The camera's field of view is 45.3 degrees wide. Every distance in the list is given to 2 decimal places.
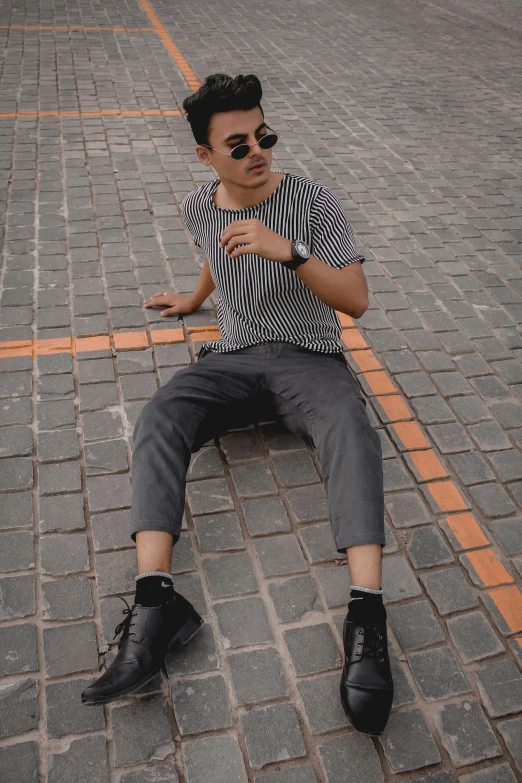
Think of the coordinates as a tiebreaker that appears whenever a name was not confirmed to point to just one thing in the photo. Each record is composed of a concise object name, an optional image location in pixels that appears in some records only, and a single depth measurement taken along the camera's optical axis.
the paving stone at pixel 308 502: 3.06
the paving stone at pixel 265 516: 2.98
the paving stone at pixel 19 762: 2.15
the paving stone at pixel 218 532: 2.90
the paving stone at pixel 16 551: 2.78
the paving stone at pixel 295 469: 3.23
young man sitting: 2.38
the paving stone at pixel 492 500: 3.13
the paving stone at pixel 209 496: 3.06
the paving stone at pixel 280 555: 2.82
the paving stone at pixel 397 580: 2.75
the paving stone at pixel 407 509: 3.06
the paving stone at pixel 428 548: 2.88
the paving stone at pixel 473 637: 2.54
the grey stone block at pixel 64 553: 2.78
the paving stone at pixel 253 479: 3.16
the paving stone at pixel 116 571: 2.72
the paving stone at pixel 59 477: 3.13
